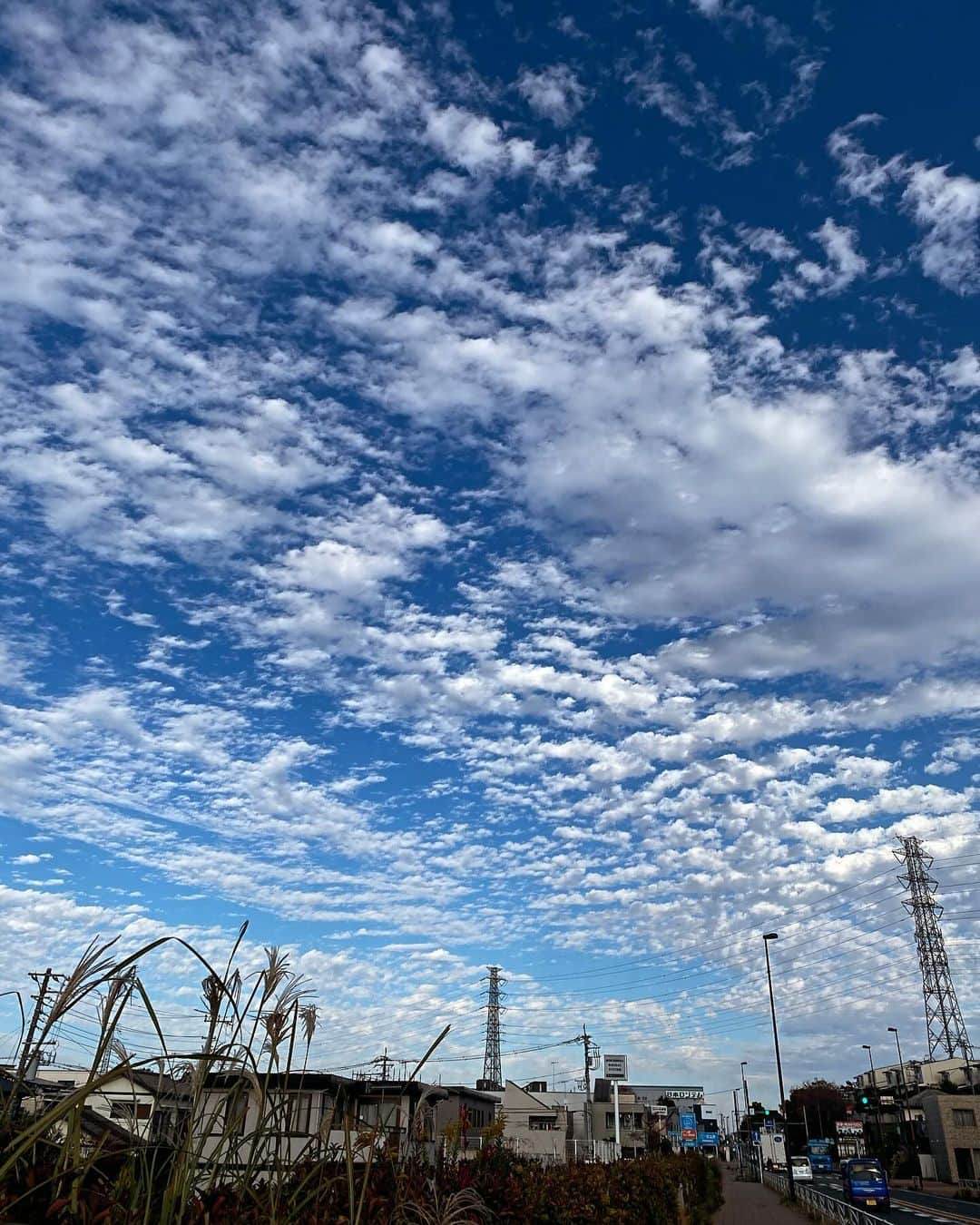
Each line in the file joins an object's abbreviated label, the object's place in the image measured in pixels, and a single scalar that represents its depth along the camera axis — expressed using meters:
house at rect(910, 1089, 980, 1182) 61.00
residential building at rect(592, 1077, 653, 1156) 72.31
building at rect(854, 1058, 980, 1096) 78.19
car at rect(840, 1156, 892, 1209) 38.50
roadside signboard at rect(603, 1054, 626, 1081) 32.56
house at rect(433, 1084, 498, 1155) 44.66
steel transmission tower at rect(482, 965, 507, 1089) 88.88
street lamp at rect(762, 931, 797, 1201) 38.59
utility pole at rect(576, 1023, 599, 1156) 76.43
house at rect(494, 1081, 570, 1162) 53.69
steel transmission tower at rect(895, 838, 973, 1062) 82.75
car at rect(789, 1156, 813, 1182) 59.31
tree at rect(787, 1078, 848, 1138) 119.31
